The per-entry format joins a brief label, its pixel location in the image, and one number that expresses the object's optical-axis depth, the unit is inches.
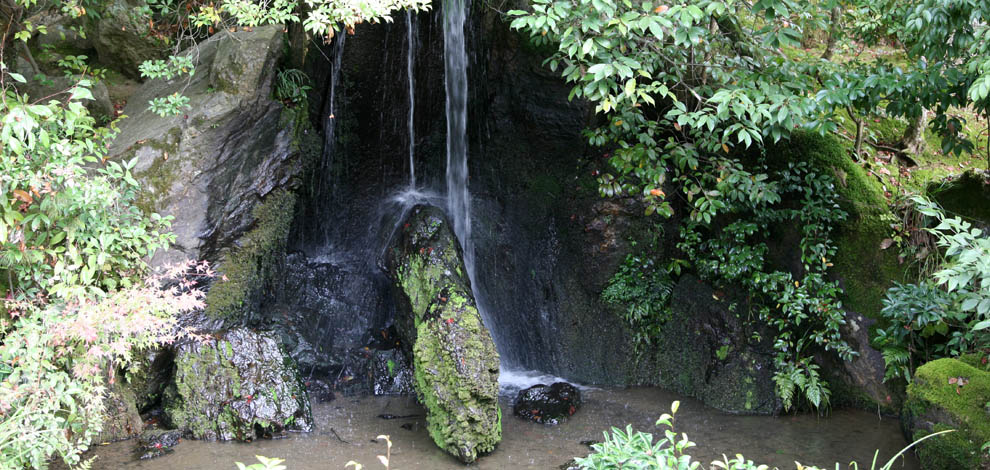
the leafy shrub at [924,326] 199.9
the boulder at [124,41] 314.5
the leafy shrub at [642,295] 271.6
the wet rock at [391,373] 263.9
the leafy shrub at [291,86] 274.2
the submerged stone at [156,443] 203.2
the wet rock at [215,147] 242.8
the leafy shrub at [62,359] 159.9
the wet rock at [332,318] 272.1
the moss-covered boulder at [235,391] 218.4
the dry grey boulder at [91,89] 289.6
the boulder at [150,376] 226.8
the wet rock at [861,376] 227.1
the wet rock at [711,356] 243.4
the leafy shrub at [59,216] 173.2
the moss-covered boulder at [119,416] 211.0
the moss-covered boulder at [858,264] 230.2
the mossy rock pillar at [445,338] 211.8
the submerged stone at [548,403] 237.3
